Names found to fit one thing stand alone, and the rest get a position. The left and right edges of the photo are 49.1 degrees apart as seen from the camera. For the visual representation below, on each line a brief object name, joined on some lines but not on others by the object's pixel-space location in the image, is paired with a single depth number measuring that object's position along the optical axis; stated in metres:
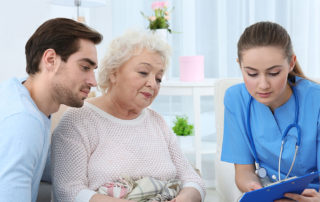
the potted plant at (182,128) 2.78
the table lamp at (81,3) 2.68
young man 1.01
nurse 1.24
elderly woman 1.24
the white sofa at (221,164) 1.59
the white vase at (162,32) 2.52
